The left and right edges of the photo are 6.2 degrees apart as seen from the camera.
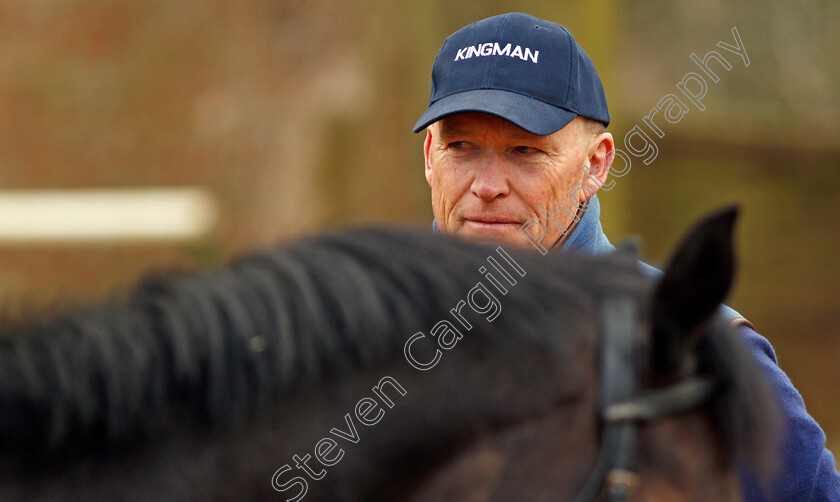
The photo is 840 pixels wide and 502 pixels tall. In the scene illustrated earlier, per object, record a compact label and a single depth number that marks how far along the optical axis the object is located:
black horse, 6.22
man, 7.22
